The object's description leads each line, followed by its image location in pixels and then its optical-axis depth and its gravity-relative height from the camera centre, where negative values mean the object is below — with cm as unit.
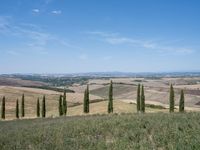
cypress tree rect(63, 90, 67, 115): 7949 -907
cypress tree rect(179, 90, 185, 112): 7119 -711
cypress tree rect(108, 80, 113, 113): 7712 -781
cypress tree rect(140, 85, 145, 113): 7548 -736
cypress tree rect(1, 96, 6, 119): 8406 -1062
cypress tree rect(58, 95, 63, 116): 7944 -910
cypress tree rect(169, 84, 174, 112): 7096 -633
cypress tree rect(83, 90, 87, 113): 8025 -866
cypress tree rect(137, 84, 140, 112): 7591 -708
